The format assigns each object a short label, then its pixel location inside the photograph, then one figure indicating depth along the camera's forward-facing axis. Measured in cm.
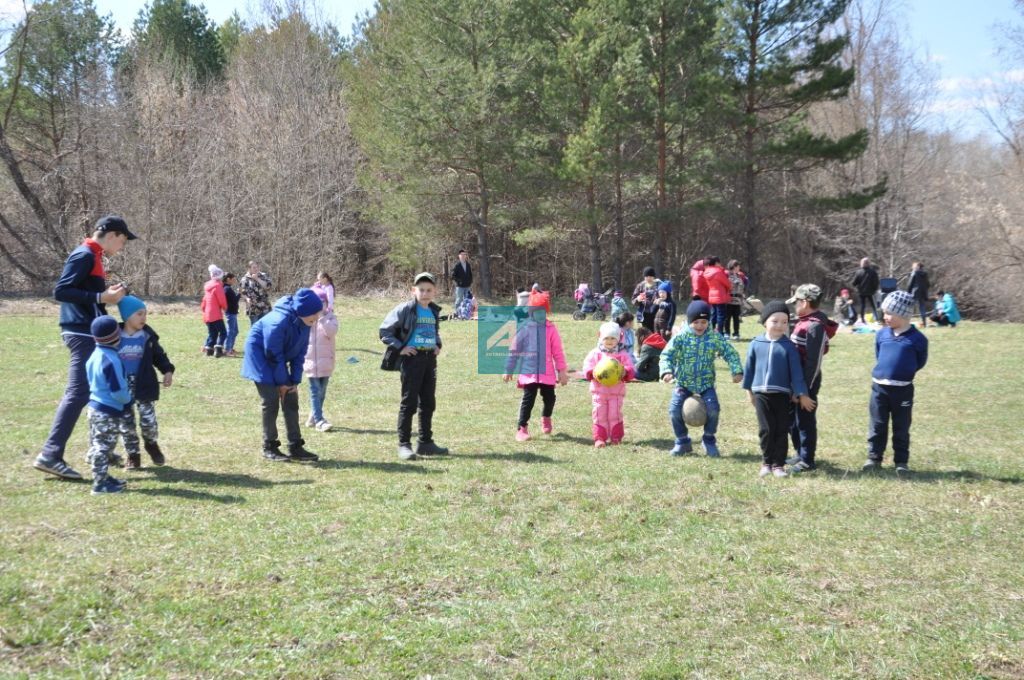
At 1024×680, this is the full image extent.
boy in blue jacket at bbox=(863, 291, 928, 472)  791
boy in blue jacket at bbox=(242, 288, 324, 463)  803
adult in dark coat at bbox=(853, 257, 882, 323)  2258
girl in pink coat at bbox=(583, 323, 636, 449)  931
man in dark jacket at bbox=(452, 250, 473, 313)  2602
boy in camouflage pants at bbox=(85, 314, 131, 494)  692
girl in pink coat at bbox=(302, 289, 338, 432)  1016
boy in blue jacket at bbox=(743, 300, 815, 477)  778
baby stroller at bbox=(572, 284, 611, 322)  2706
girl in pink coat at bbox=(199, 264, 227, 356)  1666
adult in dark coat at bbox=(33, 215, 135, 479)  705
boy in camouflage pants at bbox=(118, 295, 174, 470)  785
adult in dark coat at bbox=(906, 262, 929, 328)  2208
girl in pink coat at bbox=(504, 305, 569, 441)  955
